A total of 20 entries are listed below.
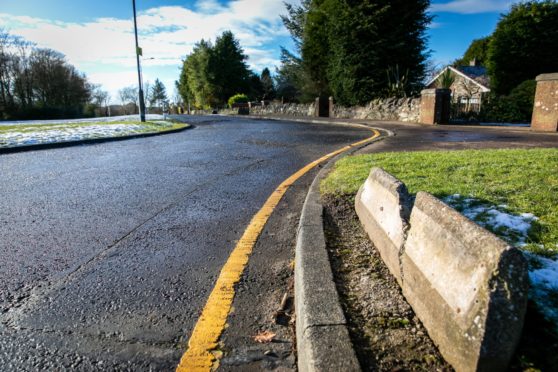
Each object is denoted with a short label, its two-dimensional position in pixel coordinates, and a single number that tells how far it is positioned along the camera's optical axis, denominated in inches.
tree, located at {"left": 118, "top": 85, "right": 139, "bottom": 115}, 3823.8
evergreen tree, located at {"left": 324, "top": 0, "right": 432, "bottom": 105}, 790.5
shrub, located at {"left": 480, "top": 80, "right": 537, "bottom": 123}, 569.3
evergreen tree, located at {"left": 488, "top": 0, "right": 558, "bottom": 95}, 682.8
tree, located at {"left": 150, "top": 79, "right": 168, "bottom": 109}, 4538.4
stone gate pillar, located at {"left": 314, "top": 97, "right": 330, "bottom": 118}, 1023.6
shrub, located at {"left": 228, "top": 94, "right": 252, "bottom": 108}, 1691.2
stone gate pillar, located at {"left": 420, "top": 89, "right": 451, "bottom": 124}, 583.5
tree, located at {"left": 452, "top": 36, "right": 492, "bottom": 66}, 1756.9
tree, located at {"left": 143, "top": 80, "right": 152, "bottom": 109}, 4135.3
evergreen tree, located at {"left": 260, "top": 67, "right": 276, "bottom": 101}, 2117.2
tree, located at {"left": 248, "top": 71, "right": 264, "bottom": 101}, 2159.8
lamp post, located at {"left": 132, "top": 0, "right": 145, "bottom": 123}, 717.2
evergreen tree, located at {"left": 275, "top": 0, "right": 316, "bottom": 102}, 1162.0
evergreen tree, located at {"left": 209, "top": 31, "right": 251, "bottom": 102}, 2079.2
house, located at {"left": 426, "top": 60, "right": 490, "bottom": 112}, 1359.5
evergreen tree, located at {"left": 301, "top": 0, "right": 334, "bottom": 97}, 1035.3
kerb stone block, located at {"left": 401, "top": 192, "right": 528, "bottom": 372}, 47.6
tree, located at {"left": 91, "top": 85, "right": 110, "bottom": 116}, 2707.9
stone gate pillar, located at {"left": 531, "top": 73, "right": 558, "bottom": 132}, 421.7
